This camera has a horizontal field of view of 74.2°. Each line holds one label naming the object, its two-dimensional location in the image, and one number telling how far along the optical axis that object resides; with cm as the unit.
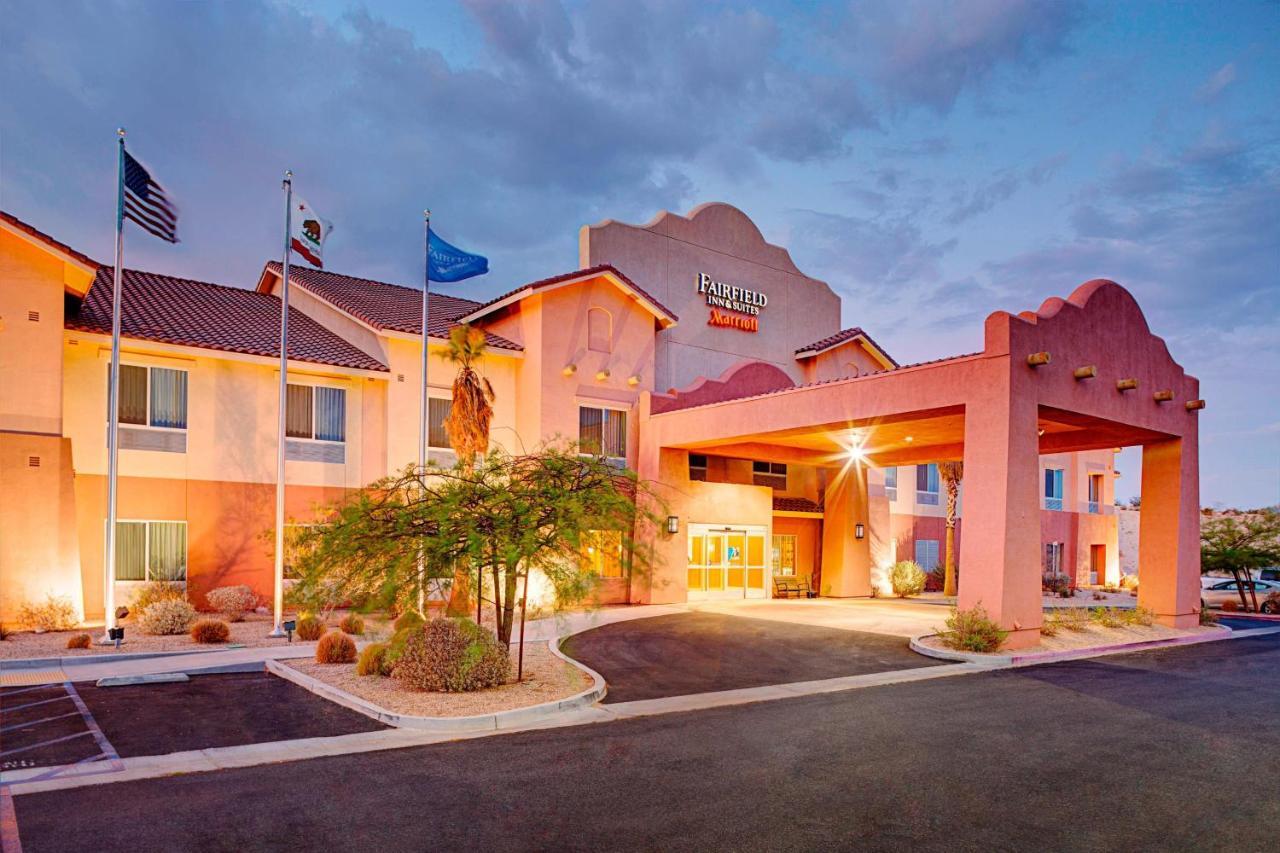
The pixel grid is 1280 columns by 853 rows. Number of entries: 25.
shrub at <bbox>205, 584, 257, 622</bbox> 2062
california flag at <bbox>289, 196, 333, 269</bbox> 1948
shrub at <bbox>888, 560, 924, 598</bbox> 3384
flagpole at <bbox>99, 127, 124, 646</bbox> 1702
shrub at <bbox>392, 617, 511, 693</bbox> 1254
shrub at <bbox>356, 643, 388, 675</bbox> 1383
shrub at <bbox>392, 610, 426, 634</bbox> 1602
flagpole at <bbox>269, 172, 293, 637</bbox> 1848
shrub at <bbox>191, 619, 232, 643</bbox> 1727
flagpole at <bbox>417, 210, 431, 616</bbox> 2112
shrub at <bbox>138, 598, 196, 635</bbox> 1816
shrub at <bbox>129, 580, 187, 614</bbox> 1991
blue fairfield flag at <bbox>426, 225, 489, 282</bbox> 2117
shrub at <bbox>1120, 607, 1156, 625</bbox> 2270
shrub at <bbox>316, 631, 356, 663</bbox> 1523
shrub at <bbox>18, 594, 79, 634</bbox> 1812
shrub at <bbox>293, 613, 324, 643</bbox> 1845
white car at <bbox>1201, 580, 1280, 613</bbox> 3593
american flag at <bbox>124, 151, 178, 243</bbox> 1755
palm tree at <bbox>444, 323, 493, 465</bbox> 2148
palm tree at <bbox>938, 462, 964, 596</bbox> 3547
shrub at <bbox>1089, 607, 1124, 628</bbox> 2195
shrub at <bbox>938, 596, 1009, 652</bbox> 1703
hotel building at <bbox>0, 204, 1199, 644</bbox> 1831
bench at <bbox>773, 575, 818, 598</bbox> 3066
